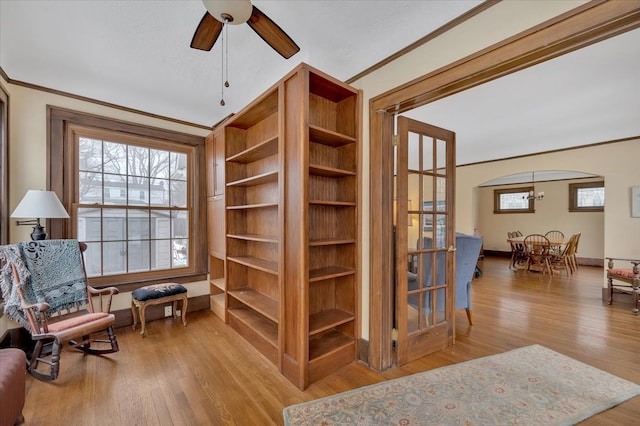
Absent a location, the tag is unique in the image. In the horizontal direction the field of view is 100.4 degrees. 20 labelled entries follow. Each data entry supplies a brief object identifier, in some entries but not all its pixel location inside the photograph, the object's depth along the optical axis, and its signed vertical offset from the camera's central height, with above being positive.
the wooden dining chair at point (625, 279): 3.67 -0.95
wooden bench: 2.98 -0.97
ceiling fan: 1.41 +1.12
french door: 2.40 -0.25
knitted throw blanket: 2.21 -0.57
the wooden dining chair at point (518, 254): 6.95 -1.18
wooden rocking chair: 2.15 -0.77
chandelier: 7.82 +0.56
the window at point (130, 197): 3.04 +0.20
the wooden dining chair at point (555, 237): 6.34 -0.67
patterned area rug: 1.75 -1.35
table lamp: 2.32 +0.05
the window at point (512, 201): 8.41 +0.41
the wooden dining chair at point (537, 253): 6.13 -0.95
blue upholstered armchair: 3.08 -0.60
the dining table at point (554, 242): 5.97 -0.65
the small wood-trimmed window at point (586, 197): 7.20 +0.47
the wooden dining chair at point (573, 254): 6.32 -0.99
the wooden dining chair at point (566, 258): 6.15 -1.05
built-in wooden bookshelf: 2.10 -0.11
